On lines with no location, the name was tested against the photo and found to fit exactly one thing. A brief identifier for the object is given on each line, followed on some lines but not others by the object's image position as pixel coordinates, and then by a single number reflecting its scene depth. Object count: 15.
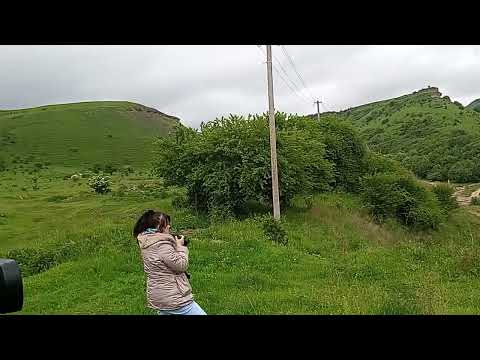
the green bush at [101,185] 50.19
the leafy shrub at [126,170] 75.50
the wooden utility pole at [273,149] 20.11
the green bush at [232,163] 23.47
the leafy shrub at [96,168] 79.19
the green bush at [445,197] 39.12
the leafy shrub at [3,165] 77.12
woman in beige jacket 4.71
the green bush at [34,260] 16.16
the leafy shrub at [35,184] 57.06
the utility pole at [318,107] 43.23
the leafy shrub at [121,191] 44.74
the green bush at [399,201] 31.73
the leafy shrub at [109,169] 78.26
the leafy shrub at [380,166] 37.56
